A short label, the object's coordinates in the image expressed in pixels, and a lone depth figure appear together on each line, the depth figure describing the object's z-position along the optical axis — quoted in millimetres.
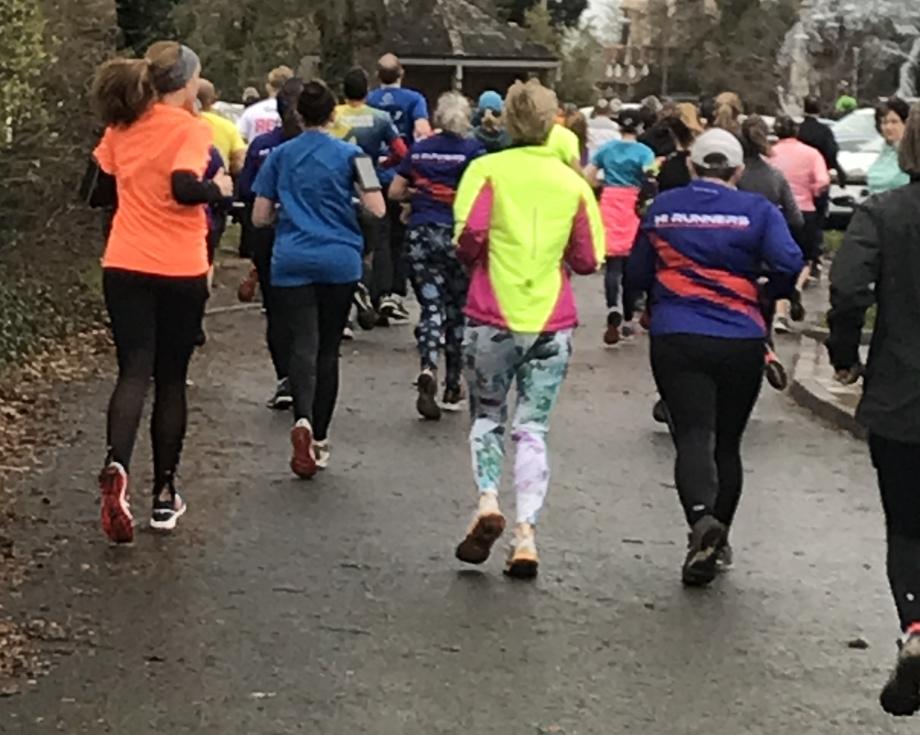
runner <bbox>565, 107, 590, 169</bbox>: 19844
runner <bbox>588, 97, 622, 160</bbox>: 25547
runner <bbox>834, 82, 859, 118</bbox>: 34469
